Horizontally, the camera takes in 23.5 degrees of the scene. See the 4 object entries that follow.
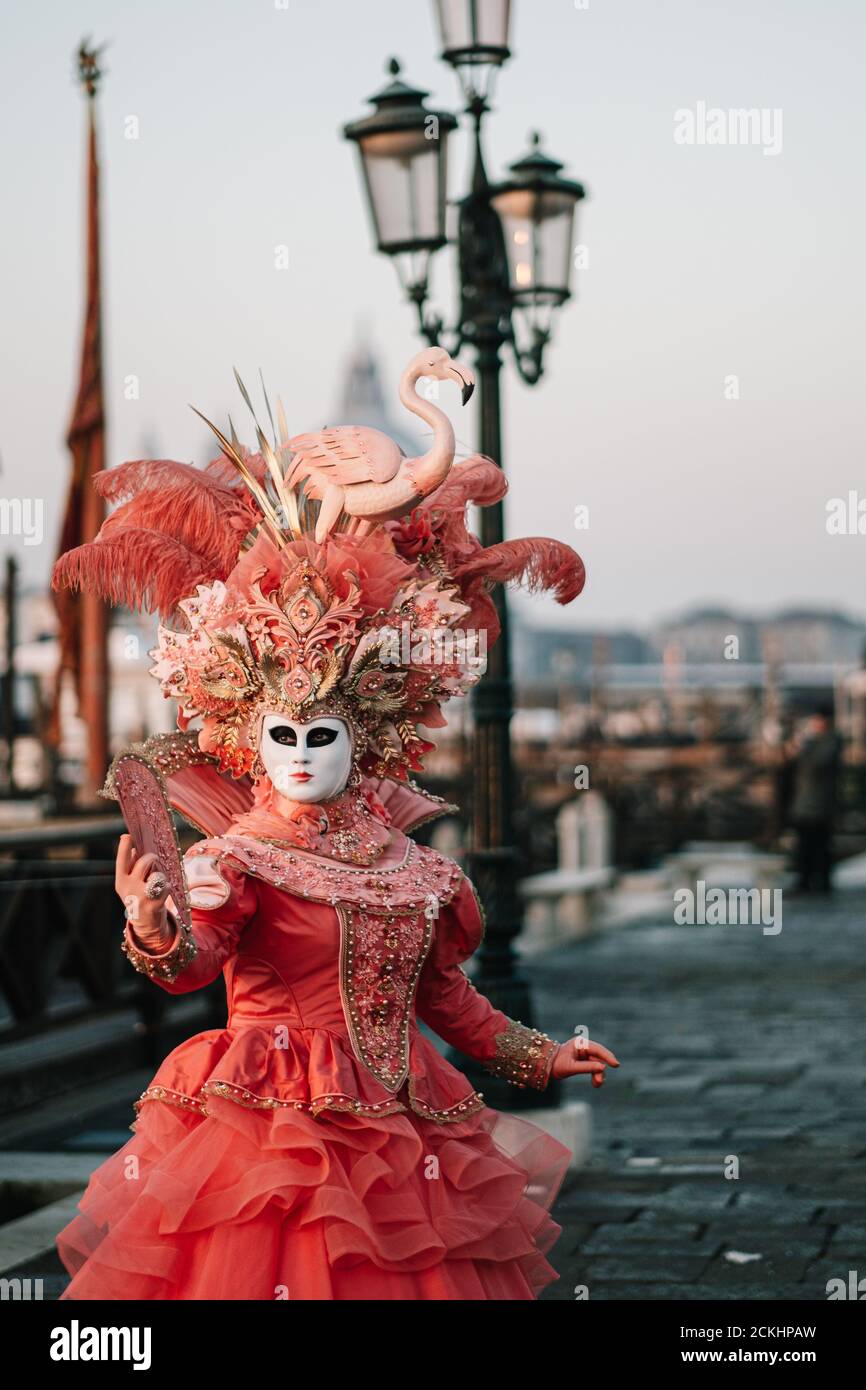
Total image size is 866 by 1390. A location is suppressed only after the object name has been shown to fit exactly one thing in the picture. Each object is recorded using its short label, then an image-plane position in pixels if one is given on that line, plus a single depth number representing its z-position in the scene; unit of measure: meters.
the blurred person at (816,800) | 19.47
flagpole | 13.05
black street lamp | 7.88
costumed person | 3.93
